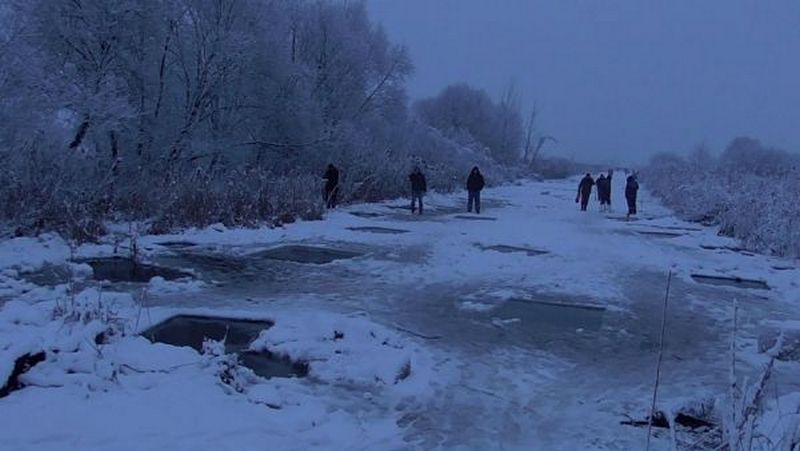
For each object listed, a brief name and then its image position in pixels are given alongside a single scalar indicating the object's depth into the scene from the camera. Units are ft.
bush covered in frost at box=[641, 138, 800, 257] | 53.06
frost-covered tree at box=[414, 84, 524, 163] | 241.14
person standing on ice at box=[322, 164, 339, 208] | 75.56
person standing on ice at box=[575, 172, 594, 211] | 95.55
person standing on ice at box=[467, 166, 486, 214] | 80.12
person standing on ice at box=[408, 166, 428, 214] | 77.56
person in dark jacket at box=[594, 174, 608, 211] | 95.85
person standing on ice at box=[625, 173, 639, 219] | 85.81
